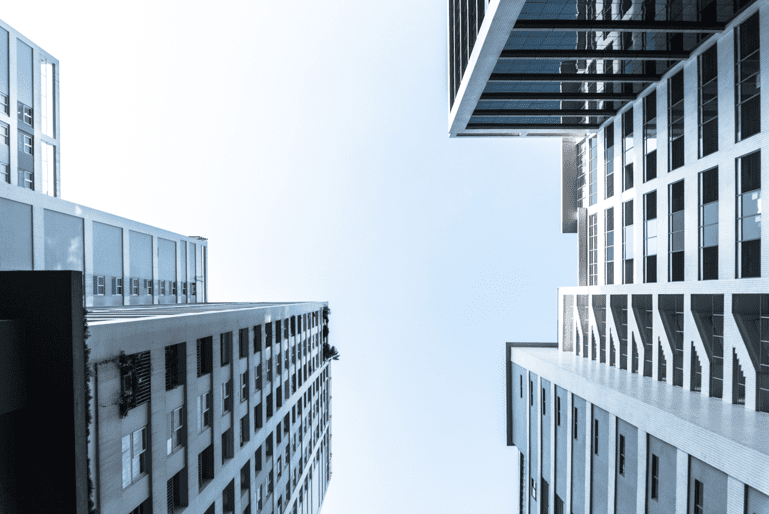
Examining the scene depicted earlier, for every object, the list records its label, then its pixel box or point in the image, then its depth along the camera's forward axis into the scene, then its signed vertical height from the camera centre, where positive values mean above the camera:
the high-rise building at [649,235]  20.67 +1.45
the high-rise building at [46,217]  28.70 +3.43
